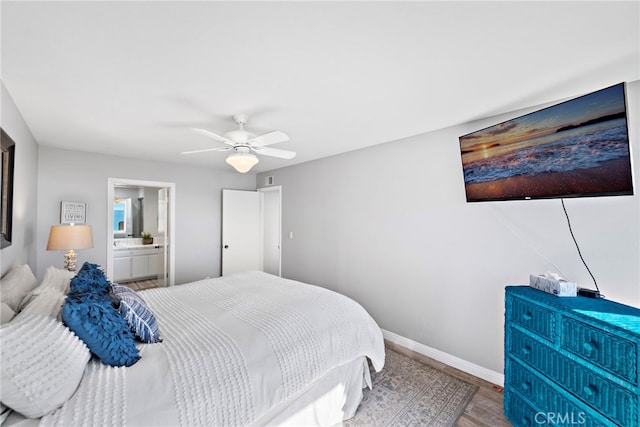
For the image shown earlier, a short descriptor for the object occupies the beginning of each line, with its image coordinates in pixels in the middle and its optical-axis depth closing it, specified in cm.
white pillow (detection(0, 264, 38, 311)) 152
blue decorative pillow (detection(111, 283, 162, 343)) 153
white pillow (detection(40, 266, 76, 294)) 189
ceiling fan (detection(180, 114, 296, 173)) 223
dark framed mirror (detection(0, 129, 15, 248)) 175
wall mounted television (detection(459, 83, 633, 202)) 143
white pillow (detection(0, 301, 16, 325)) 126
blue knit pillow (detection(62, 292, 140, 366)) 125
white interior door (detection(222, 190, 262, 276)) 487
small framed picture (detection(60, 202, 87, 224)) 346
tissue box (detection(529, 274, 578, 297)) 168
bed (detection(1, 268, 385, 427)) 110
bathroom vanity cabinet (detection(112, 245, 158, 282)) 523
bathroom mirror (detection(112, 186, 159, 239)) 602
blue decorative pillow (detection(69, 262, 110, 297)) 170
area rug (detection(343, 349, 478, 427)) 192
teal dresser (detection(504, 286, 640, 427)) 126
